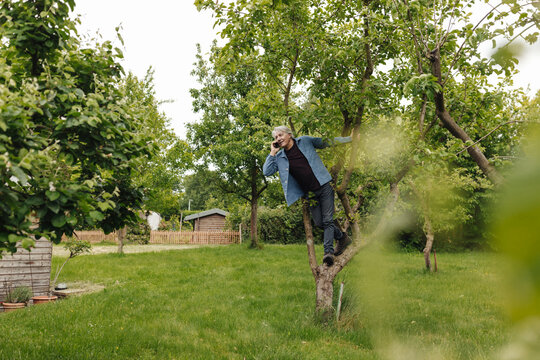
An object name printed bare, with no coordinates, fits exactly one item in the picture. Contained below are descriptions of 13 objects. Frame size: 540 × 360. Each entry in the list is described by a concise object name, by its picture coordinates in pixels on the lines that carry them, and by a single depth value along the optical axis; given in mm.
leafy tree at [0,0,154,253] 2859
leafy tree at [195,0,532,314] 5562
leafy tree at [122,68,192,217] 19469
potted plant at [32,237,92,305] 9698
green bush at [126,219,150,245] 29688
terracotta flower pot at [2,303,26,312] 8320
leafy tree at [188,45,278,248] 20141
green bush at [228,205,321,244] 26672
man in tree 5730
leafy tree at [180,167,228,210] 21859
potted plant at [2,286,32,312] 8797
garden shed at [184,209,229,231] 40750
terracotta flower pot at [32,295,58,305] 8744
